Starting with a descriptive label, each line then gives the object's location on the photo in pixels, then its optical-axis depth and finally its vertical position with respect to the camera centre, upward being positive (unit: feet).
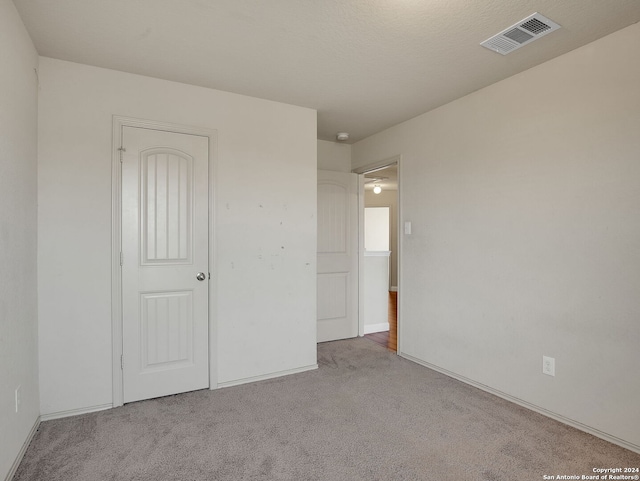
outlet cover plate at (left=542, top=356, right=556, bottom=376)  8.05 -2.82
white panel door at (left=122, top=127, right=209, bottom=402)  8.76 -0.56
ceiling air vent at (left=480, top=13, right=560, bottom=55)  6.64 +4.00
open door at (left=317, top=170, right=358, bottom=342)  14.21 -0.61
